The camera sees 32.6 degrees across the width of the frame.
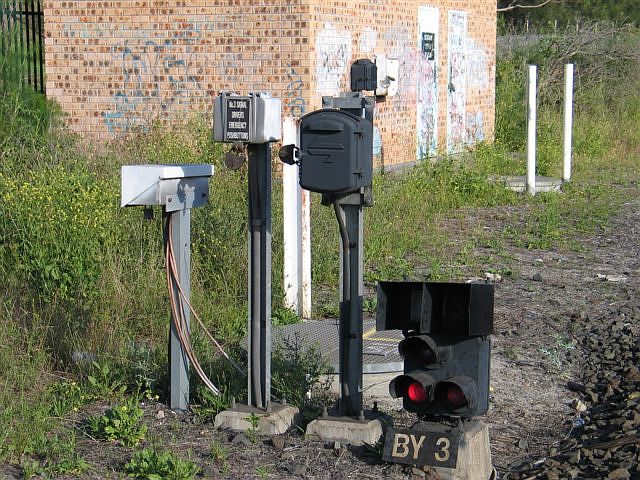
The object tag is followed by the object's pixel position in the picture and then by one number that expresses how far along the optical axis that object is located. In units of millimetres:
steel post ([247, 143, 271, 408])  5691
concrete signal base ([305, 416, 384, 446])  5445
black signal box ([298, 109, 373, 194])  5238
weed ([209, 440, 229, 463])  5320
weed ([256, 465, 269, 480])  5125
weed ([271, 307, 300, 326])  8125
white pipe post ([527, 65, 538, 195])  15125
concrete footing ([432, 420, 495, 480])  5031
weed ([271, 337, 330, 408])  6121
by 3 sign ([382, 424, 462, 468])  5031
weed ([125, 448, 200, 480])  4910
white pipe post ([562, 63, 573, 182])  16609
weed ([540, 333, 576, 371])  7320
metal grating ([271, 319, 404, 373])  6937
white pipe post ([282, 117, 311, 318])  8148
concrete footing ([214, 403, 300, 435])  5613
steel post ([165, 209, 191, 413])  5961
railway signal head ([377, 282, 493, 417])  5168
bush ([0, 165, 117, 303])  7816
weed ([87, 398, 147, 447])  5484
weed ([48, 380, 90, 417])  5938
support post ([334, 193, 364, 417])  5488
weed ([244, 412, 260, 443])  5570
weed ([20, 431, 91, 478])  5062
